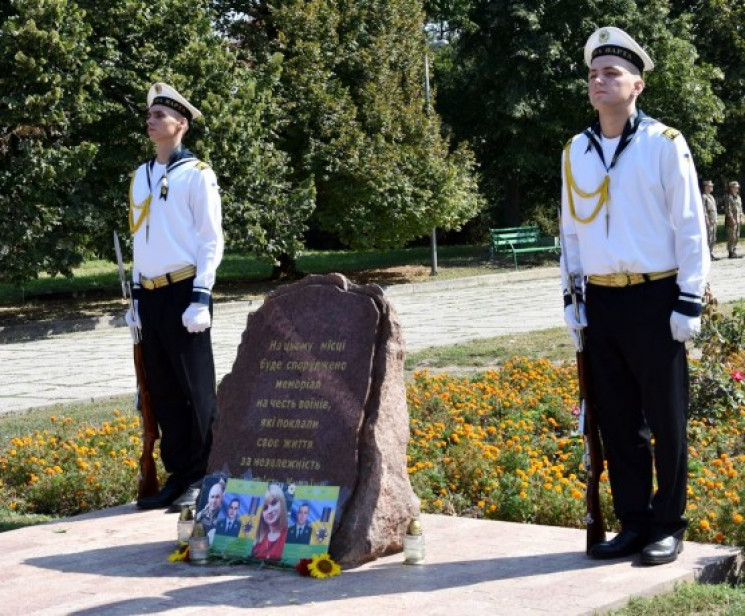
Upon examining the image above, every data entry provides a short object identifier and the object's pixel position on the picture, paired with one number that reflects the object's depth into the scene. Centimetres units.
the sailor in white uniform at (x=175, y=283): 704
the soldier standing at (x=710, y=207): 2746
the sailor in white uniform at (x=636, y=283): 556
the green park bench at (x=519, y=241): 3084
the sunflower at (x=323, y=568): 559
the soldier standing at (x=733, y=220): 3003
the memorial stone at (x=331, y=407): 585
